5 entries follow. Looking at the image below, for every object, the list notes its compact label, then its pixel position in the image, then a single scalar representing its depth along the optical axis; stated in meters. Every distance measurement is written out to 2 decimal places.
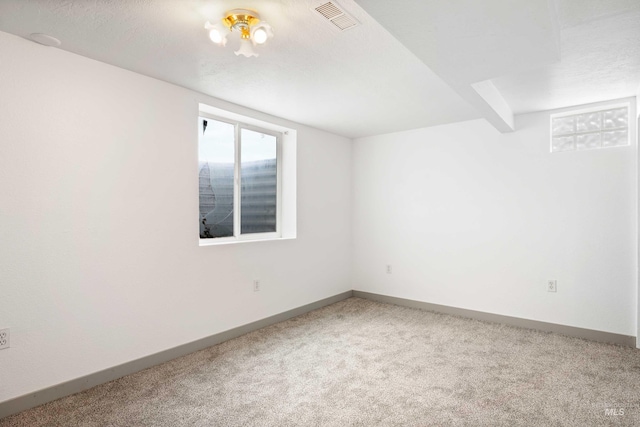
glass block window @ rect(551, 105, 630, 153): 3.44
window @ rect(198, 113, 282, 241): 3.61
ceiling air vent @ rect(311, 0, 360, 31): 1.80
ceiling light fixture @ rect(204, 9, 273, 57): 1.93
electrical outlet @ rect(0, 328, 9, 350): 2.14
